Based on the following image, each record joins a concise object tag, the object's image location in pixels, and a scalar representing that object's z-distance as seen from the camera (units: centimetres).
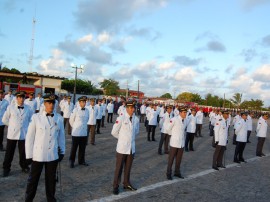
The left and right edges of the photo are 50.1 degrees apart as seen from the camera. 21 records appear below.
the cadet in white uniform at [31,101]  1354
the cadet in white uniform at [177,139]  786
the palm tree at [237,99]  10131
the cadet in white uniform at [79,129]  845
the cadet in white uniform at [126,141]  654
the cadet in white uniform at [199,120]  1847
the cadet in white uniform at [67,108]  1549
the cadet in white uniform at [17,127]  705
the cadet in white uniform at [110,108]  2310
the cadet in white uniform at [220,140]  961
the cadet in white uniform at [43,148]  512
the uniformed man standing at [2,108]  980
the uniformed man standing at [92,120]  1236
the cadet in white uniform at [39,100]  1580
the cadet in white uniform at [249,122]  1549
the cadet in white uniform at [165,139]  1163
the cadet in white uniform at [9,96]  1382
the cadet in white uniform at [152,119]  1496
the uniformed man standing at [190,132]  1300
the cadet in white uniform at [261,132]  1307
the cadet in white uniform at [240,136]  1095
